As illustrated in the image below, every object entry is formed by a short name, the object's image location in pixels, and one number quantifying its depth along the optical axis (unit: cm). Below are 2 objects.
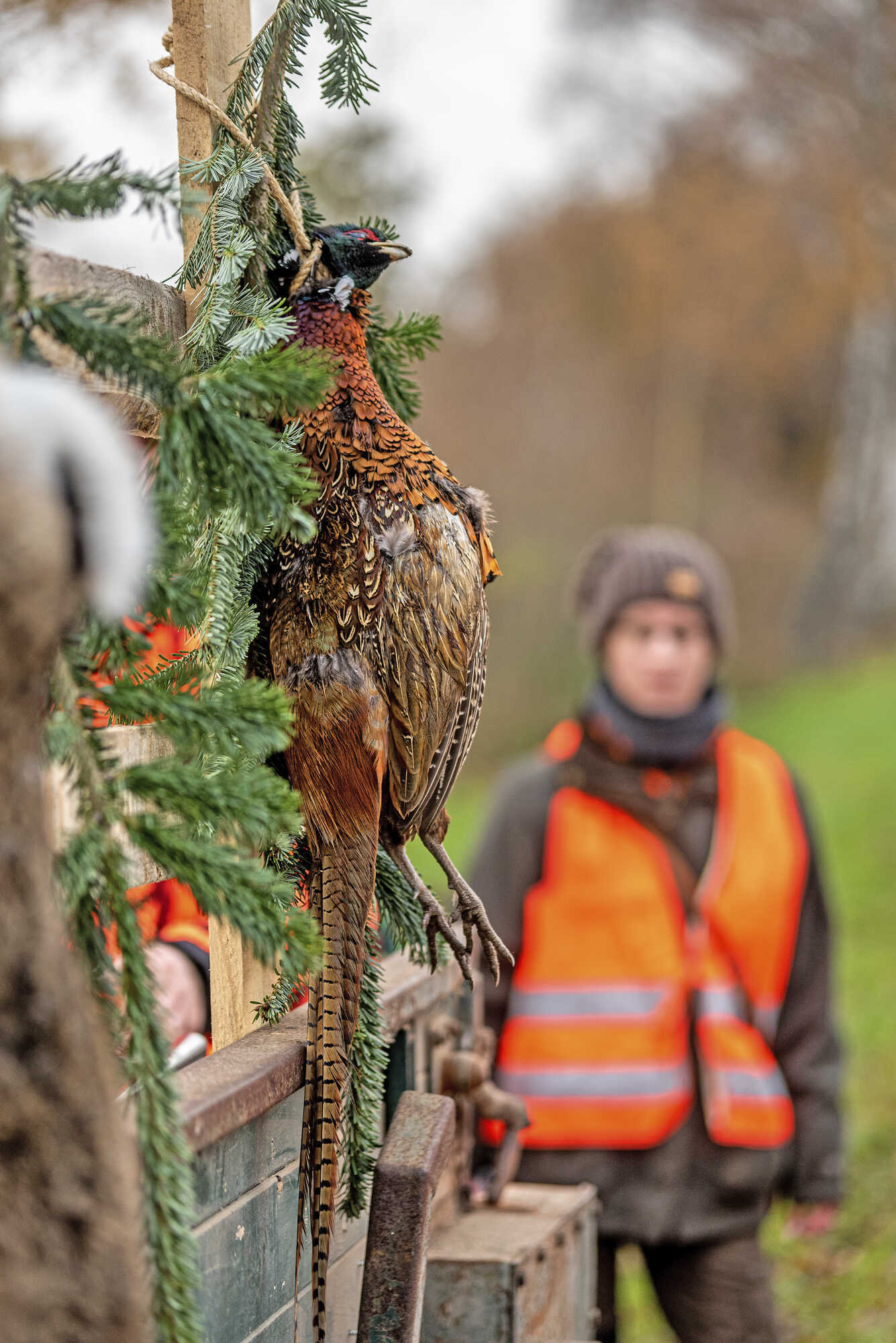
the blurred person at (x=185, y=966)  830
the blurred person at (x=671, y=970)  908
